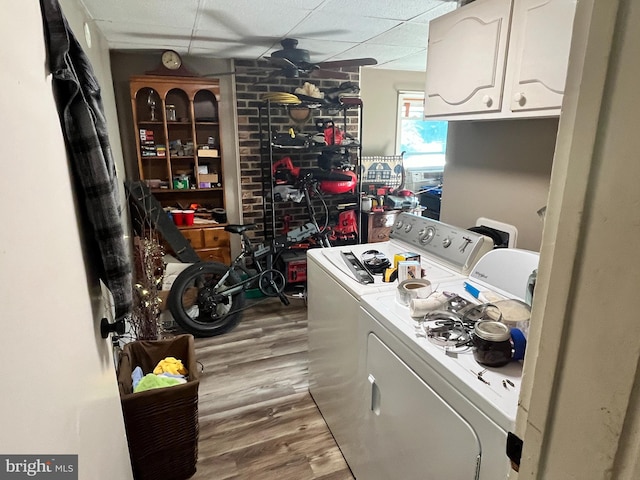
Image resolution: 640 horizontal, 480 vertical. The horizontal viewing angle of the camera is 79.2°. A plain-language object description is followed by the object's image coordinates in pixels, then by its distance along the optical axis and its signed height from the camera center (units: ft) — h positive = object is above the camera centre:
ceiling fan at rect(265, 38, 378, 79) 10.16 +2.23
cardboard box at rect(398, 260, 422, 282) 5.23 -1.67
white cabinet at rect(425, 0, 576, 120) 4.20 +1.04
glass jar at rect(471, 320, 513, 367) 3.34 -1.71
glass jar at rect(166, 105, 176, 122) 11.85 +0.87
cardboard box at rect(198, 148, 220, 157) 12.13 -0.29
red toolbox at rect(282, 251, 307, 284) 12.00 -3.77
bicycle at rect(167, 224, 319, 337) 9.60 -3.76
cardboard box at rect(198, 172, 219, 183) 12.38 -1.08
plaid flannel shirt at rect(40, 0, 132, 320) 2.83 -0.05
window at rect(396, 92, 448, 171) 16.34 +0.33
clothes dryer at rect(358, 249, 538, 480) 3.05 -2.26
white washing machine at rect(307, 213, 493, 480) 5.26 -2.31
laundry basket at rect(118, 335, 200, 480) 5.13 -3.81
